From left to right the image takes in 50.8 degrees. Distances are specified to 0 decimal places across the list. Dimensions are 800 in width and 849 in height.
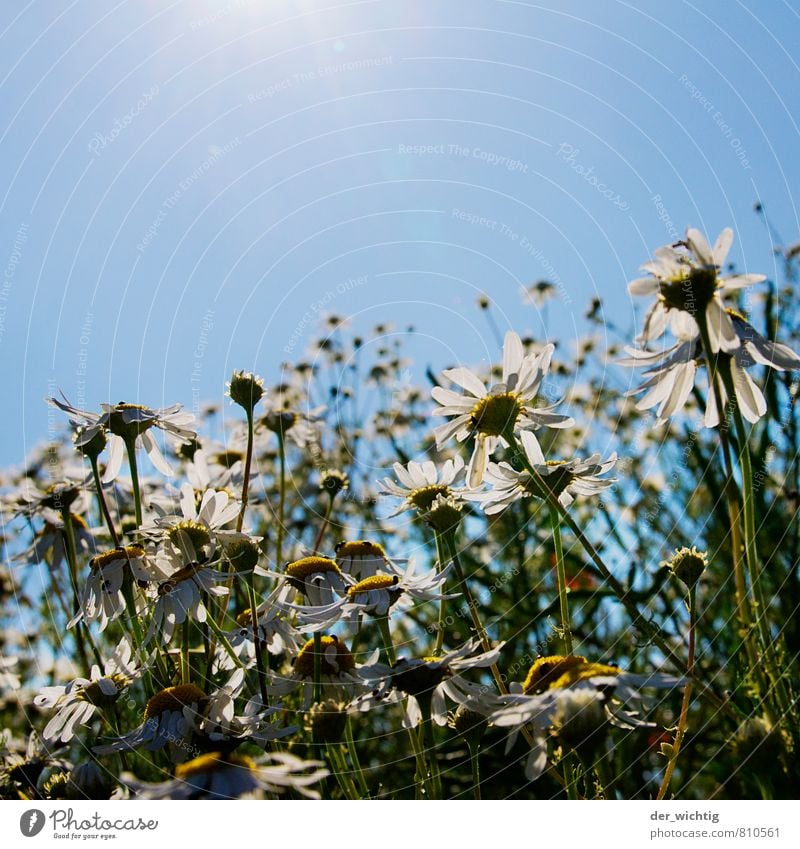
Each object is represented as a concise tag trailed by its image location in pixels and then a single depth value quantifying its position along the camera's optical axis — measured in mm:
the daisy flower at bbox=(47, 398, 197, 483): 240
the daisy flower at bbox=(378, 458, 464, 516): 231
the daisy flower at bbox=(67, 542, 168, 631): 218
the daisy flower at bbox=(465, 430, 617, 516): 206
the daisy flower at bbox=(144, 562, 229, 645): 202
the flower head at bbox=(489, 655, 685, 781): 144
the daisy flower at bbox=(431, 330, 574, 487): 211
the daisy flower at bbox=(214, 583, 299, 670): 206
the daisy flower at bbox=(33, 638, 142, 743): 211
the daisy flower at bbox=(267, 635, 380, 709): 199
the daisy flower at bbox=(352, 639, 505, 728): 176
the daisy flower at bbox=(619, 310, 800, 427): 191
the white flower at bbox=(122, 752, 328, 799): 152
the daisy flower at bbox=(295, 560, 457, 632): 191
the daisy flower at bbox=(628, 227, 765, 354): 174
